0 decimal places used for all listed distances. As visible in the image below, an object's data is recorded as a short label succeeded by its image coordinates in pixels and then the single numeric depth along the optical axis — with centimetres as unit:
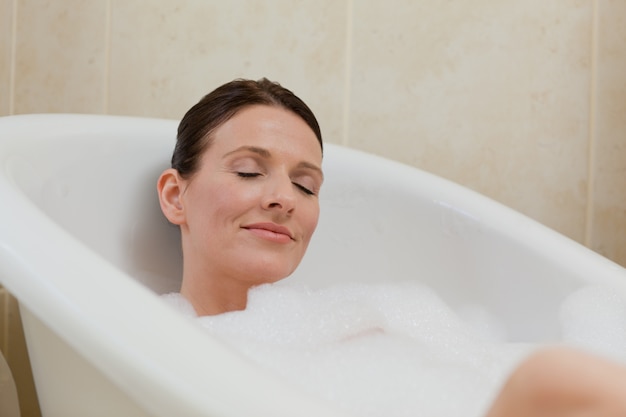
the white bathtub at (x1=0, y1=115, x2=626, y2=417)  50
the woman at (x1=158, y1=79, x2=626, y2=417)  97
